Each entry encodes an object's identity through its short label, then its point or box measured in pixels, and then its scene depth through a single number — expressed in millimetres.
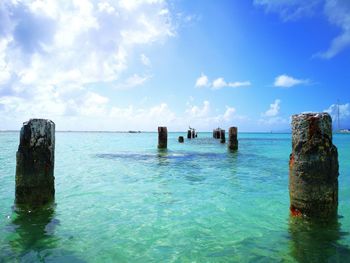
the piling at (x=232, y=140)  26775
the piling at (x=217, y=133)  61188
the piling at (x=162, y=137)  29672
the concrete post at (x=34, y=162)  6613
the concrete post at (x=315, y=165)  5586
